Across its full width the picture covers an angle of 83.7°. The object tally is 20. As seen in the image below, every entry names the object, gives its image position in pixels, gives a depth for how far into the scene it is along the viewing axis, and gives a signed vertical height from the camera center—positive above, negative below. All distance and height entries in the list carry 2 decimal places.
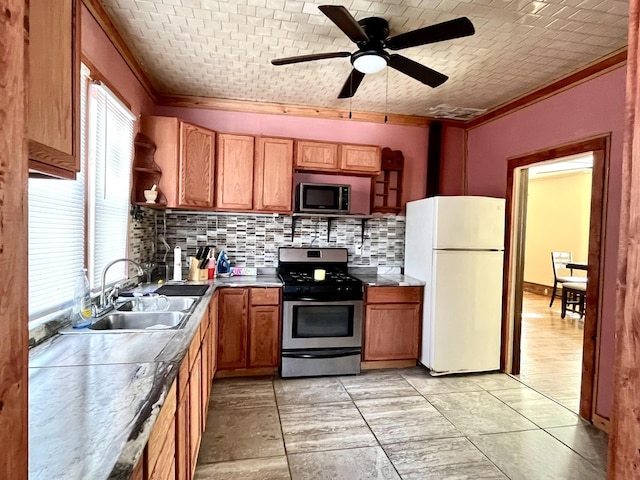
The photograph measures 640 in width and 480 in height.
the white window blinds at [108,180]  2.15 +0.30
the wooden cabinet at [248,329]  3.13 -0.89
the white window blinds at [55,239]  1.54 -0.08
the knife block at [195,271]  3.25 -0.40
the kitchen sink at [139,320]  1.98 -0.55
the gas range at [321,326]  3.18 -0.87
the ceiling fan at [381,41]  1.79 +1.05
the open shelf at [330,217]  3.51 +0.16
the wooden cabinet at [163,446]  0.97 -0.67
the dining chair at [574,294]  5.41 -0.91
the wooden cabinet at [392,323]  3.40 -0.86
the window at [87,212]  1.59 +0.07
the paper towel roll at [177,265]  3.22 -0.35
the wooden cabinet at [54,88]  0.80 +0.33
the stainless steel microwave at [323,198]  3.42 +0.33
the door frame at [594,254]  2.53 -0.10
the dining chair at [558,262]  6.24 -0.42
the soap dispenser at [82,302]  1.79 -0.40
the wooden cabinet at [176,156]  3.01 +0.61
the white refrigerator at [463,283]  3.28 -0.44
